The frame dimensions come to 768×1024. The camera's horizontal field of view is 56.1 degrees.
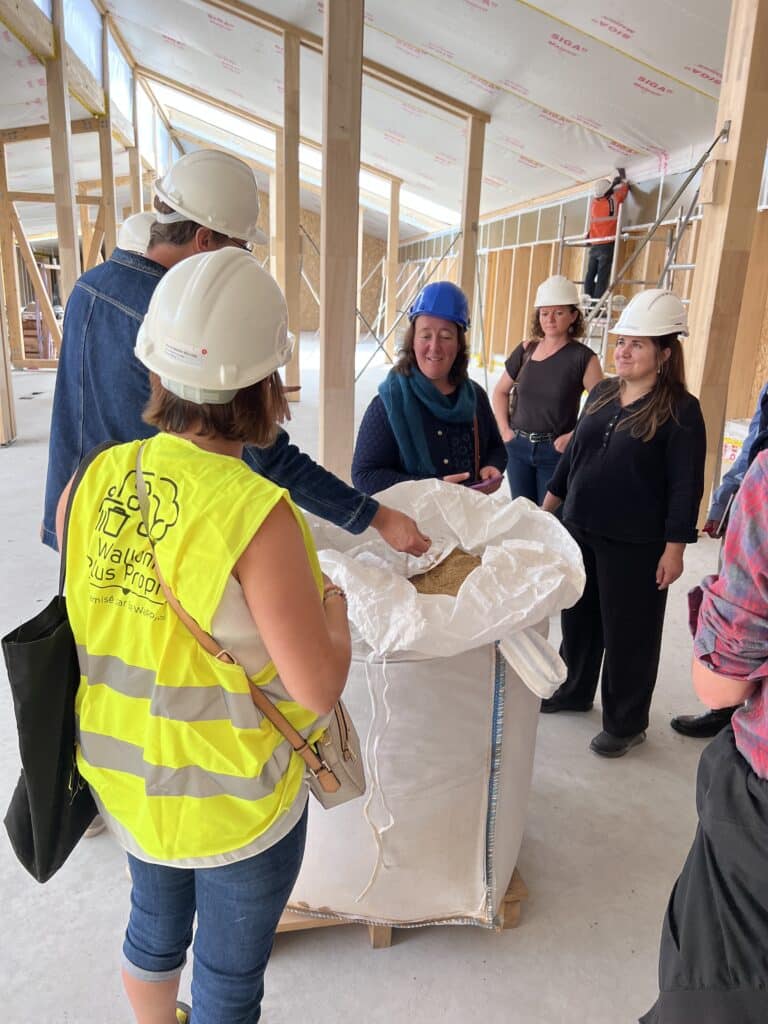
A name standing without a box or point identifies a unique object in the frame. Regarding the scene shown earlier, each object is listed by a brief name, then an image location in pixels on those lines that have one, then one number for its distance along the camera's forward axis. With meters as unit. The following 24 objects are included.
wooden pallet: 1.51
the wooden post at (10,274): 7.54
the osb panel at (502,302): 11.28
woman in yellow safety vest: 0.83
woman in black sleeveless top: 3.01
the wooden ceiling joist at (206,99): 9.85
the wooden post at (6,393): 5.44
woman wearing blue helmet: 2.07
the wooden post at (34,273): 7.77
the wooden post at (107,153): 7.75
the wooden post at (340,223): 2.84
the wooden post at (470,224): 5.98
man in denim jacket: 1.38
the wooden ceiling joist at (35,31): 4.68
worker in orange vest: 7.22
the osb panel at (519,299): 10.63
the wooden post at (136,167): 9.84
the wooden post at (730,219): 3.46
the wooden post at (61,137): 5.43
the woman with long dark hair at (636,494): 2.01
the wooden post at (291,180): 6.27
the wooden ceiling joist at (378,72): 6.28
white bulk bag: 1.36
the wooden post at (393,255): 10.44
